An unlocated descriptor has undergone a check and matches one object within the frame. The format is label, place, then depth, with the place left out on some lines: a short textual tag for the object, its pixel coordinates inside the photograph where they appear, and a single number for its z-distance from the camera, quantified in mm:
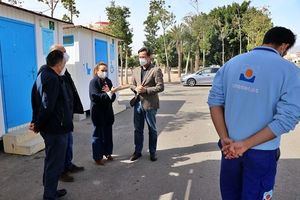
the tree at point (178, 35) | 28412
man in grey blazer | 5402
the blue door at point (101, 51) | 10918
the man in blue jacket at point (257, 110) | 2320
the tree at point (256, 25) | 32656
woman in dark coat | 5230
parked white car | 23594
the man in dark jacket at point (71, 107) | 4199
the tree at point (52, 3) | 13653
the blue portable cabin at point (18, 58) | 6539
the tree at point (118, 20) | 19281
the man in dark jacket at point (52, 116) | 3686
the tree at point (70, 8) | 14675
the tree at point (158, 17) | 25625
